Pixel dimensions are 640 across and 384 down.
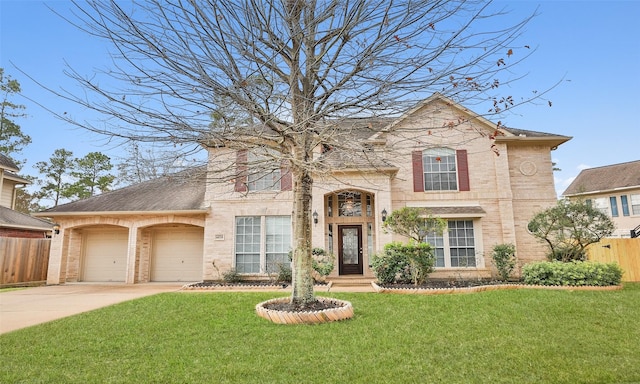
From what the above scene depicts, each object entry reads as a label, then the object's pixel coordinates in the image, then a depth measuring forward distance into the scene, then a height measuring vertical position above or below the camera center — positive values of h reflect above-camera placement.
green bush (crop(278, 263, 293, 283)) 11.98 -1.19
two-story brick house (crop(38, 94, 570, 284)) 12.73 +1.01
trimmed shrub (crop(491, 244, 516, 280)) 11.62 -0.68
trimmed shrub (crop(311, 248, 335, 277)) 11.19 -0.72
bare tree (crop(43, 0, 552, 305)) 4.58 +2.65
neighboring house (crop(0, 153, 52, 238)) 15.27 +1.41
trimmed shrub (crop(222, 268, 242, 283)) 12.22 -1.29
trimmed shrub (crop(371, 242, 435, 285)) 10.41 -0.74
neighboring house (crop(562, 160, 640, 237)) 21.09 +3.08
